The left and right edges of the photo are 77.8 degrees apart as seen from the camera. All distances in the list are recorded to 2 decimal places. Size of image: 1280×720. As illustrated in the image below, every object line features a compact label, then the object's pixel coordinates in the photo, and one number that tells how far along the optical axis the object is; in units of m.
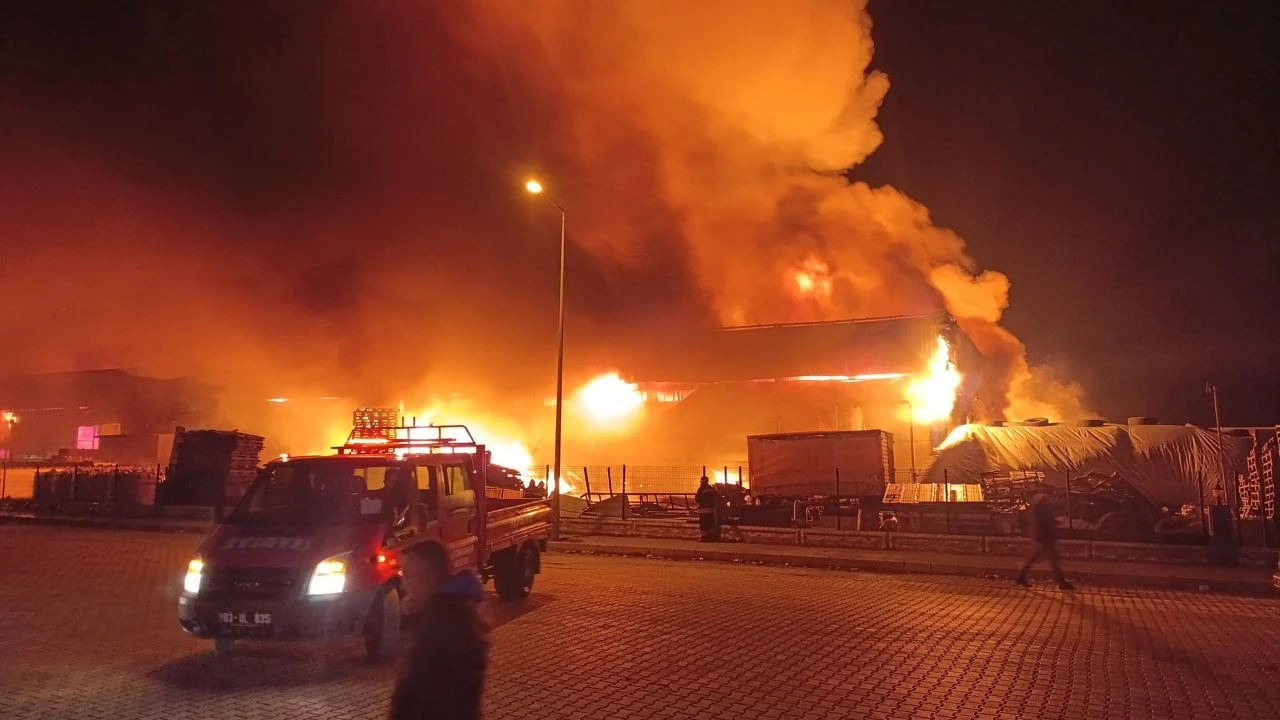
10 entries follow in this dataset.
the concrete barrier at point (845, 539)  15.16
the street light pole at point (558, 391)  15.47
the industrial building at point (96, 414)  39.00
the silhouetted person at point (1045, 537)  10.96
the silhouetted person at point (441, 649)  2.99
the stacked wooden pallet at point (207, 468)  22.42
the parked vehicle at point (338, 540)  5.90
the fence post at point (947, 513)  15.85
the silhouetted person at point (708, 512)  16.33
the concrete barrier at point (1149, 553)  13.15
